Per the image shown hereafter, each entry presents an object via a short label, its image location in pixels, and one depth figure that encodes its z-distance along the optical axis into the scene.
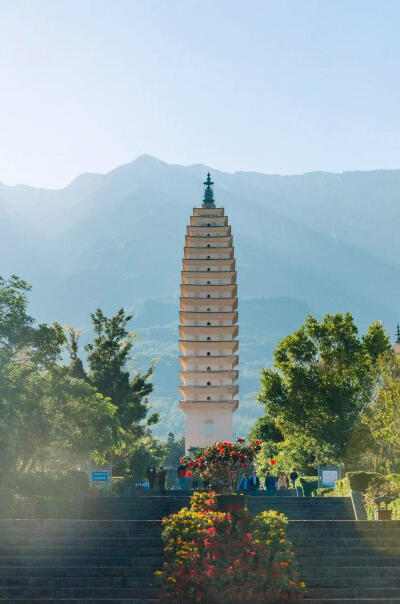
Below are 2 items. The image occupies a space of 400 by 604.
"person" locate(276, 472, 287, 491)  56.31
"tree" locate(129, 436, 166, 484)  69.81
